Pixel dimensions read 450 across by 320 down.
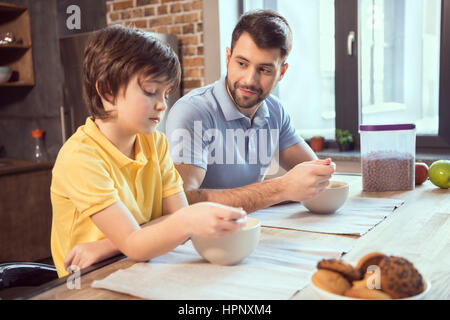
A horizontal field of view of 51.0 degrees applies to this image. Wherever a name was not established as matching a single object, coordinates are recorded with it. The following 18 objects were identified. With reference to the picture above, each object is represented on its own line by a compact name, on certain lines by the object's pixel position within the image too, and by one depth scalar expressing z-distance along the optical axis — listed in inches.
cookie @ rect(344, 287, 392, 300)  27.5
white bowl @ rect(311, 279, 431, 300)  26.5
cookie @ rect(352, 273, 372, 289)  28.6
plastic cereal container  63.9
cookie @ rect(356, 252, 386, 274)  29.2
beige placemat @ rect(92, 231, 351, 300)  30.6
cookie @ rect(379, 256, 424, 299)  27.1
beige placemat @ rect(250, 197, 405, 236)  46.1
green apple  63.9
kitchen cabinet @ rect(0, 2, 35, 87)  135.0
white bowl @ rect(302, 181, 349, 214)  50.8
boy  36.6
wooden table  31.5
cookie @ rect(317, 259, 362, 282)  28.1
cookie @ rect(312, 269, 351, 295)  27.8
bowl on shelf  132.7
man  62.1
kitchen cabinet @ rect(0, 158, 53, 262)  118.4
